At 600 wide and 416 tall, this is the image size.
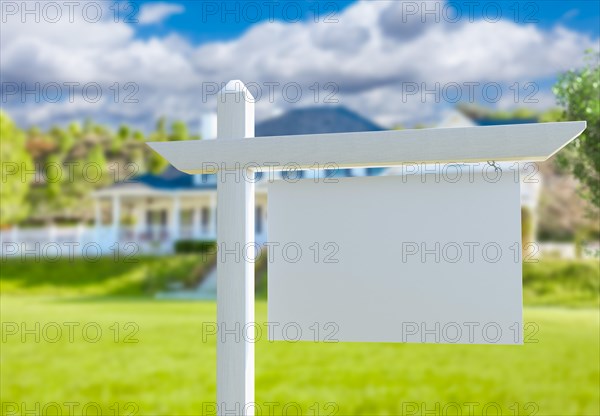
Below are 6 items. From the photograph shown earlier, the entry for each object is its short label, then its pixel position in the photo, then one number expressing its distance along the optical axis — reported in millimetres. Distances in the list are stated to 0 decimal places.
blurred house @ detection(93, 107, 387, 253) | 19453
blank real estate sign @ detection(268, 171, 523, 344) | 2615
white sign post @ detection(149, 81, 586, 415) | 2584
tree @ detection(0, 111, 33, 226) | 21719
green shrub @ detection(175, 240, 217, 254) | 18336
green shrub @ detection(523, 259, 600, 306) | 14227
